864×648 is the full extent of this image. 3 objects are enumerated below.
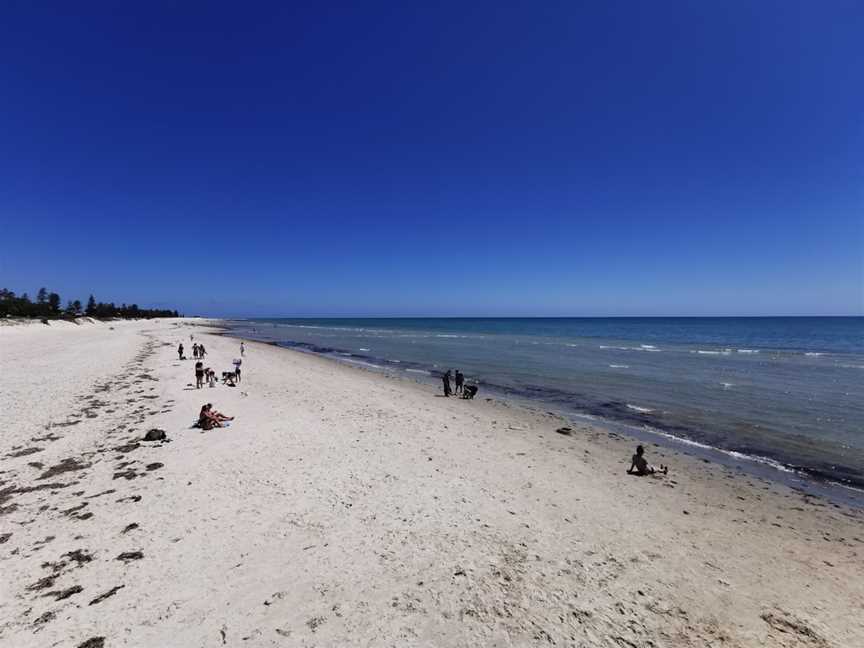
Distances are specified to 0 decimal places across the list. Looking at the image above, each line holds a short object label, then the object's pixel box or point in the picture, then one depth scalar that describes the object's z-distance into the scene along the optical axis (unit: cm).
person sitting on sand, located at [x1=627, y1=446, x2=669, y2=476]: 1075
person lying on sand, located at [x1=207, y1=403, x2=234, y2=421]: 1310
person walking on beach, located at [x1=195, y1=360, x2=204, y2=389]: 1909
